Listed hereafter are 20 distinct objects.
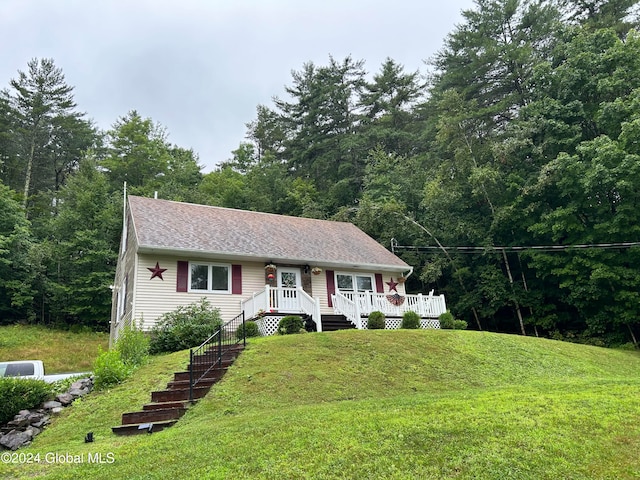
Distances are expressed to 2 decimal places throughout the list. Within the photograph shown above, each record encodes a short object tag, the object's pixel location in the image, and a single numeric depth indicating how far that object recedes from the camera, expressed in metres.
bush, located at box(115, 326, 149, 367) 10.89
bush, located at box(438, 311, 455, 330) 15.42
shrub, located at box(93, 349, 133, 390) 9.48
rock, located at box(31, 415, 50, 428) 8.03
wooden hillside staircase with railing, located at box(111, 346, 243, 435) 7.10
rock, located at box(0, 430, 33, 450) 7.19
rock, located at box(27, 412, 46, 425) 8.17
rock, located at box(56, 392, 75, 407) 8.87
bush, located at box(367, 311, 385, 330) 14.20
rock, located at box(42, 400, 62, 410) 8.70
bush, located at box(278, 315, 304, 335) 13.12
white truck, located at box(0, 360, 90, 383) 11.86
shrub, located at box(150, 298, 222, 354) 12.91
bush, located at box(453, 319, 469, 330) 15.66
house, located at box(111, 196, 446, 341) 14.06
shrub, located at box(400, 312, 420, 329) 14.56
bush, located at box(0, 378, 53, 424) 8.34
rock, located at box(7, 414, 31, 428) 8.02
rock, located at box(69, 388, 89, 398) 9.19
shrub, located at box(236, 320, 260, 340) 13.15
